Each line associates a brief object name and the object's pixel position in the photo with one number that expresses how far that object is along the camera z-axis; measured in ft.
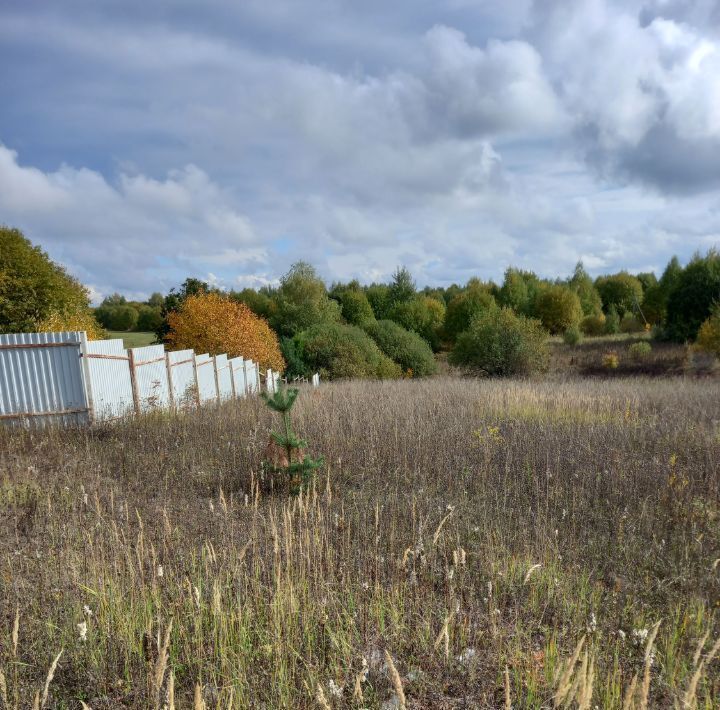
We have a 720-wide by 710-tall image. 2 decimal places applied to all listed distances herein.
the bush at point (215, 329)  65.00
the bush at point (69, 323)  60.95
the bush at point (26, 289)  61.67
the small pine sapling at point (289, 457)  18.17
